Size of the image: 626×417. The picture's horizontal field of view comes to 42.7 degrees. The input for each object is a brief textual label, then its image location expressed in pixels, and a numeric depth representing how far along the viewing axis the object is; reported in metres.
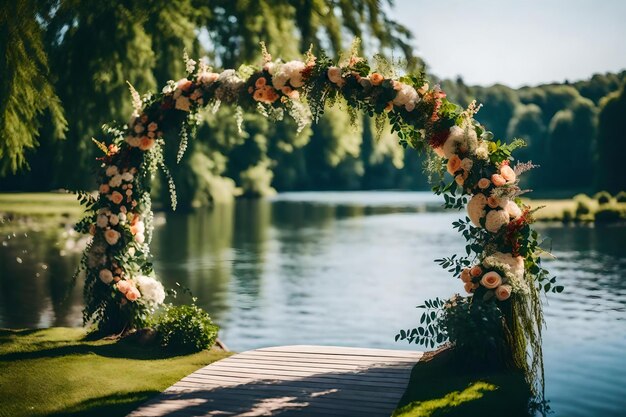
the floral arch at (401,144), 7.20
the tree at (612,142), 45.72
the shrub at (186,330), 8.61
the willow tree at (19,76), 10.66
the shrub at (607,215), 31.84
